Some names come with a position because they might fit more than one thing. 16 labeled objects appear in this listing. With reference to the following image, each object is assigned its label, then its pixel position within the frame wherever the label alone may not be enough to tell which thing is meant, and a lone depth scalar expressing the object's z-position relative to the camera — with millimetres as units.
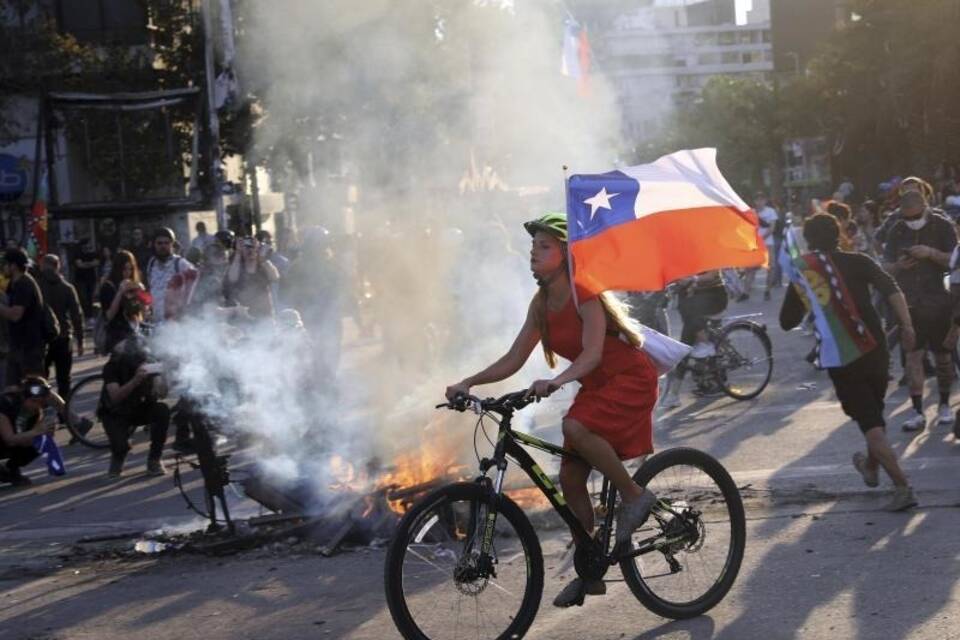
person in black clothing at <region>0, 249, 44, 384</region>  12344
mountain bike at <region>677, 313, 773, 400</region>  12195
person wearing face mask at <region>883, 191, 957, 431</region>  9859
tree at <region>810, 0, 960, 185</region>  38344
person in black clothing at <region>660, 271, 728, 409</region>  12172
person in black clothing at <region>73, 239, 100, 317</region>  25125
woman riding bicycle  5277
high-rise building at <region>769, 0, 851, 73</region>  75750
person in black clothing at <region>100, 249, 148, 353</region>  11500
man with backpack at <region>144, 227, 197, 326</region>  11617
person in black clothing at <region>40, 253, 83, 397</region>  13852
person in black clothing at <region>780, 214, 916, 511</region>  7223
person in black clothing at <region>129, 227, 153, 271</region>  21859
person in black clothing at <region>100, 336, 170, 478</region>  10453
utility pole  20688
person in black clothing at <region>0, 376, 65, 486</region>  10562
